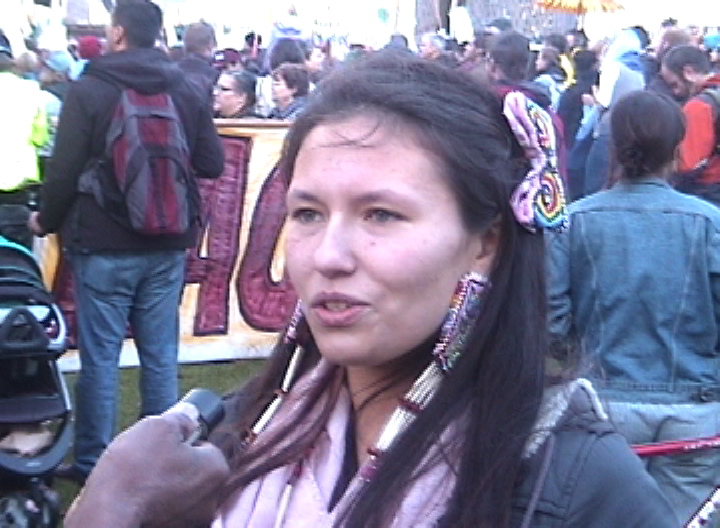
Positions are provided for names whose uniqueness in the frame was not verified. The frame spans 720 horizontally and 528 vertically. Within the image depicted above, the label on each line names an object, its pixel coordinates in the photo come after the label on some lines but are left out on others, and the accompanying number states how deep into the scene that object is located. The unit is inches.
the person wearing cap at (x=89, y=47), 357.4
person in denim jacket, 161.5
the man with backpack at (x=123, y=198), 205.6
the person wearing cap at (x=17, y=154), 253.6
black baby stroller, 186.4
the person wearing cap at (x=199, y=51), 397.4
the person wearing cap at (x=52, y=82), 274.8
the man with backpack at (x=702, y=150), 275.9
